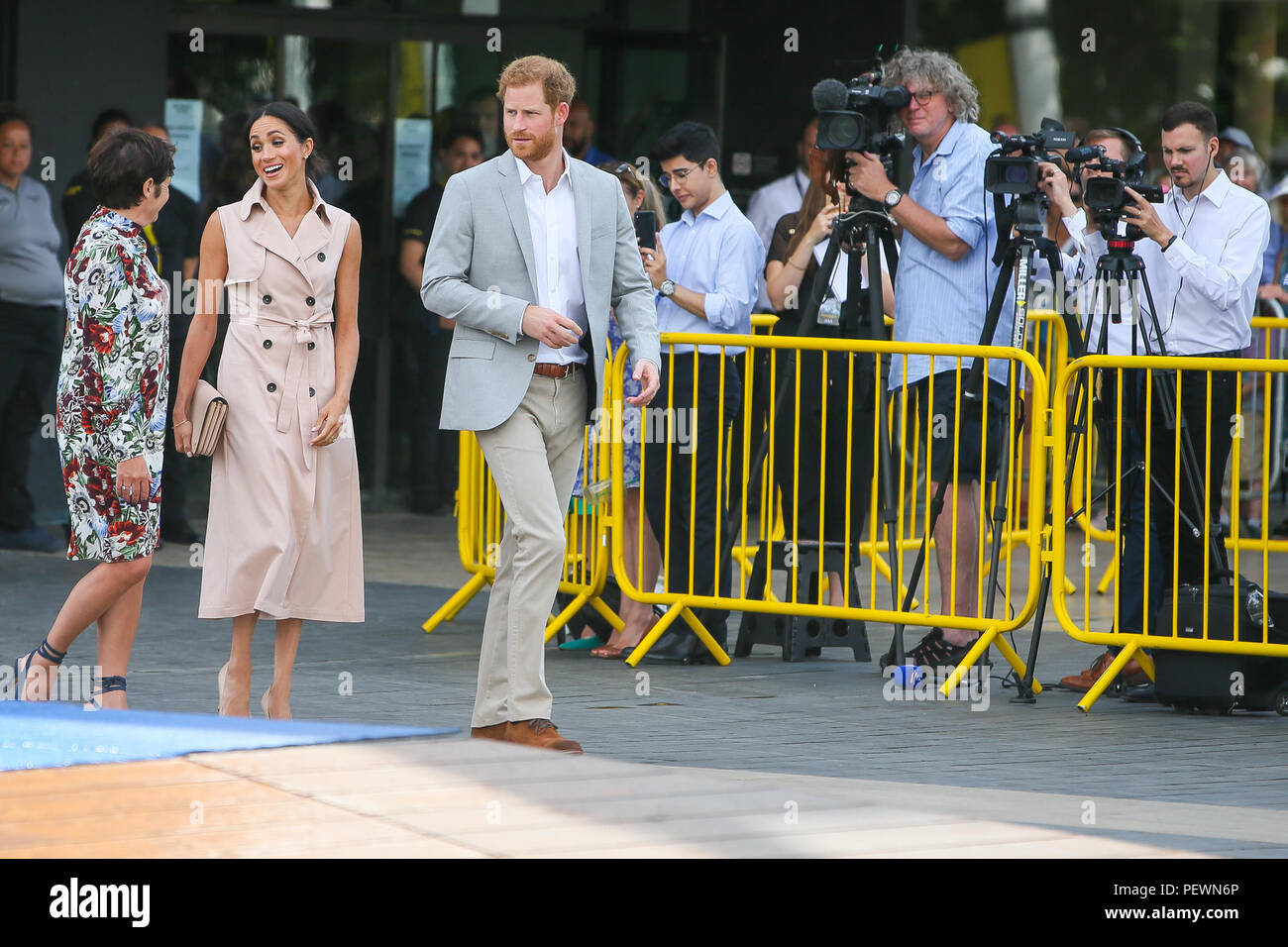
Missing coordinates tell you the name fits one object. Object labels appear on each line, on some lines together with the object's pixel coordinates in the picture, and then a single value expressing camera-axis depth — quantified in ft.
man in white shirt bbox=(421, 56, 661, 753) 20.42
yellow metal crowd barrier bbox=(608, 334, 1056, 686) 27.61
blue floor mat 16.27
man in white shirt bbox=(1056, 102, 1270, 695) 25.34
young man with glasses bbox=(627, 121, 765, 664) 28.07
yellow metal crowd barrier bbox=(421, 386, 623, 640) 28.71
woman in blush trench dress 21.09
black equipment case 24.45
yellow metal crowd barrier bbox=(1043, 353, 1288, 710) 24.81
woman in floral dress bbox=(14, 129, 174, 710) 21.48
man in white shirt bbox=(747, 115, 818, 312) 41.34
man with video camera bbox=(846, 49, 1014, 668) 26.63
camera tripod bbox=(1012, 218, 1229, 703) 25.18
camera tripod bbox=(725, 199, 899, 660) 27.04
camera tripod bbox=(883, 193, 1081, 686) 25.76
